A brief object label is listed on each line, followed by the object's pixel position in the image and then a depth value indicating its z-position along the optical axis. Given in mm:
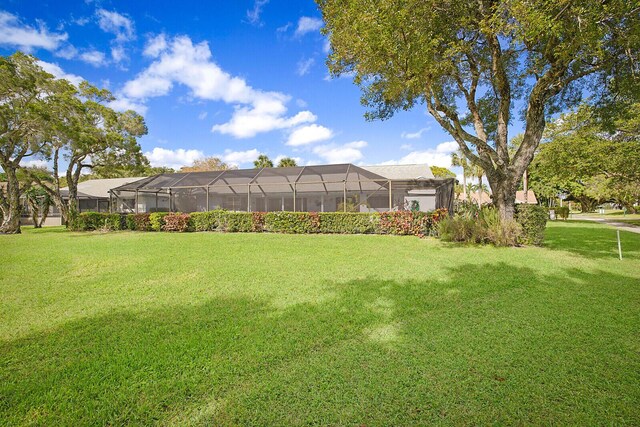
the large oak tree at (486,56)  6074
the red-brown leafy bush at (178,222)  14648
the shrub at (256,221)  13891
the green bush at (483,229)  8812
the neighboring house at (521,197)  45544
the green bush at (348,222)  12461
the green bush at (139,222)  15336
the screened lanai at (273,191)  17141
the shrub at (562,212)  26598
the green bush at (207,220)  14453
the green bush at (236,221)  13969
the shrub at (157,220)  15031
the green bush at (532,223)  8891
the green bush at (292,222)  13156
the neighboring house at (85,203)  25125
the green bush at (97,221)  15883
